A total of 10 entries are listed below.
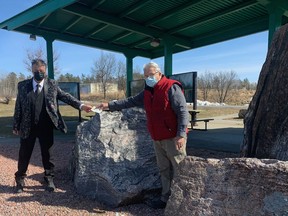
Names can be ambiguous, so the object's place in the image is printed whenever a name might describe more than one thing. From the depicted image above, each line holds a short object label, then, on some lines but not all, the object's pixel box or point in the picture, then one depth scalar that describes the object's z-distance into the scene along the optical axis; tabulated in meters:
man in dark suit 3.06
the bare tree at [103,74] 28.79
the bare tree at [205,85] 38.81
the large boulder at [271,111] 2.47
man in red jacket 2.43
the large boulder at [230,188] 1.78
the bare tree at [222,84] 38.75
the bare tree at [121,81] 30.41
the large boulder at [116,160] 2.87
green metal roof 6.97
